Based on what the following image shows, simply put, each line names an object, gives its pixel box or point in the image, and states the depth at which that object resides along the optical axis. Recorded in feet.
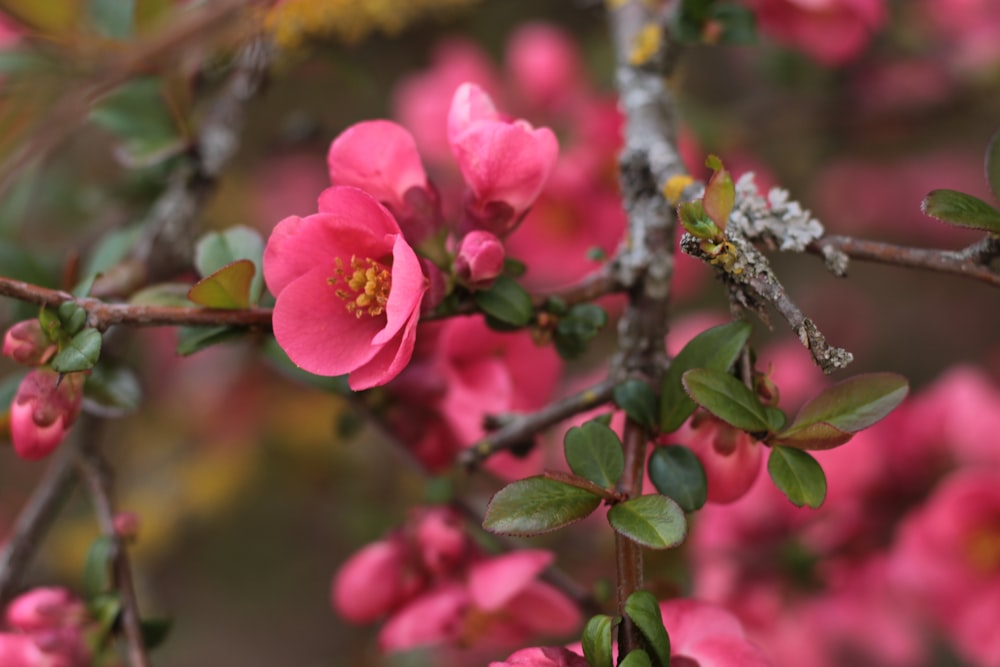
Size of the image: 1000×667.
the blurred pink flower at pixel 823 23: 4.42
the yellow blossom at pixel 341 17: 4.50
